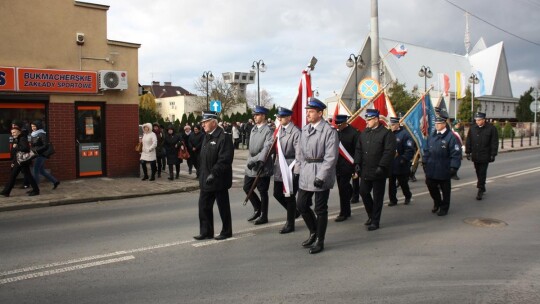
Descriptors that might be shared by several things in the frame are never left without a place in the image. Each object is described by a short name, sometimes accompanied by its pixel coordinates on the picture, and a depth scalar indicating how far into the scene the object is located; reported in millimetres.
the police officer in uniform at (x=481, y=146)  10039
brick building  11836
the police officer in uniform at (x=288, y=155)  6688
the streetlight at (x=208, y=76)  40453
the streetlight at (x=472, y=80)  44006
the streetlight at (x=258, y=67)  39750
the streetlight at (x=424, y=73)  34669
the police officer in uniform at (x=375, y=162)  6922
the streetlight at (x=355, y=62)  26359
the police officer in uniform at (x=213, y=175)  6184
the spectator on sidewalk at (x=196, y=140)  13016
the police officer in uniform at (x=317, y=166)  5691
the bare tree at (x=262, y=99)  82100
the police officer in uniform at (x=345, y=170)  7832
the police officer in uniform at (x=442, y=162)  8227
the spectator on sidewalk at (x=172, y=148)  13805
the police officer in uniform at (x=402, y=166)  9234
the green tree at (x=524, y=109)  59006
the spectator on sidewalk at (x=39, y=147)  10781
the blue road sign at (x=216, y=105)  25380
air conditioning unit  13000
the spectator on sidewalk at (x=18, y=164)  10336
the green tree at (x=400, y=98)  37750
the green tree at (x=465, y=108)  50728
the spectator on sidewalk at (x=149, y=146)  13047
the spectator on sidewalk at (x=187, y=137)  14591
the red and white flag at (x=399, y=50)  28950
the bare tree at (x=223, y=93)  61531
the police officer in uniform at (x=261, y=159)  7166
